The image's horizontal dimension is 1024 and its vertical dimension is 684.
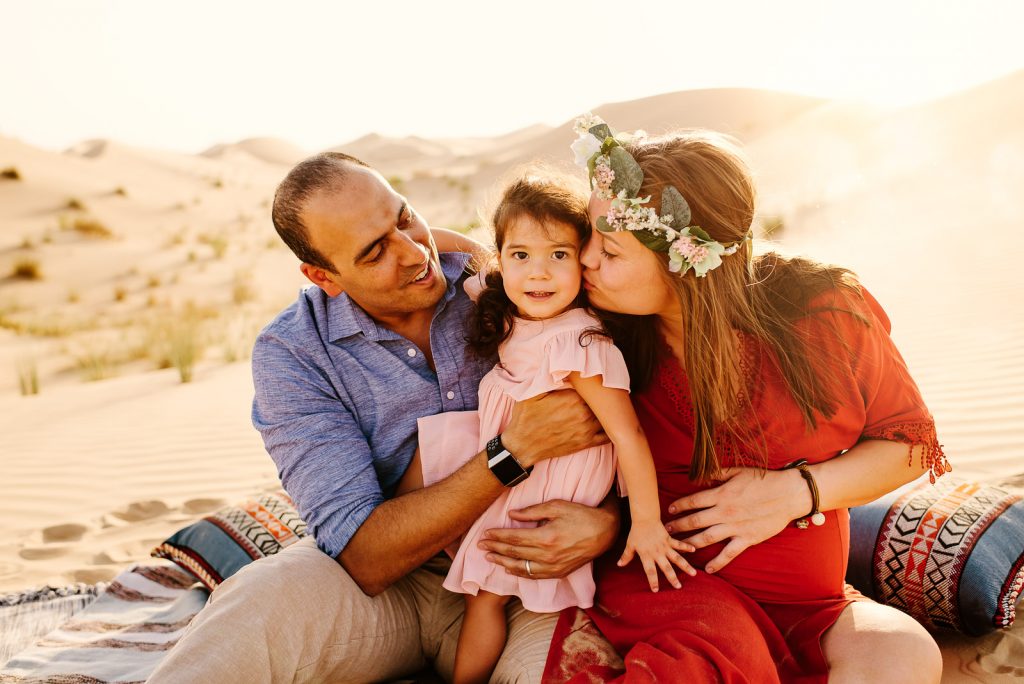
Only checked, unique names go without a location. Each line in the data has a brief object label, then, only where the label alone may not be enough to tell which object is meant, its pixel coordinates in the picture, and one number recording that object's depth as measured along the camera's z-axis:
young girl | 2.71
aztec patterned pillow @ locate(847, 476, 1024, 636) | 3.00
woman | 2.59
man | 2.63
